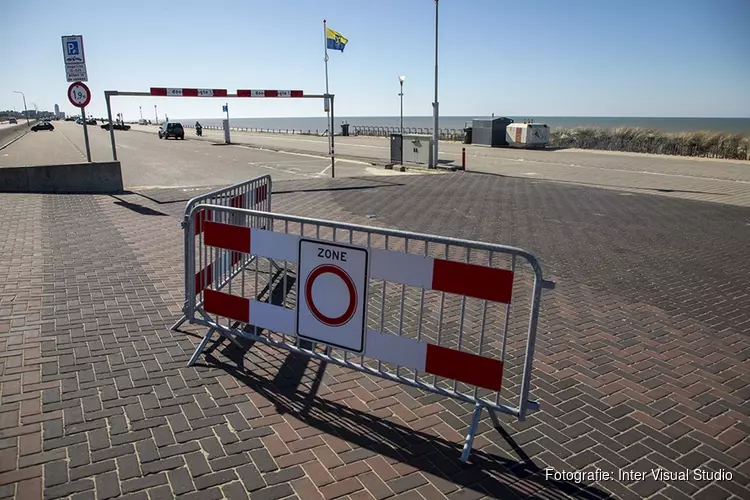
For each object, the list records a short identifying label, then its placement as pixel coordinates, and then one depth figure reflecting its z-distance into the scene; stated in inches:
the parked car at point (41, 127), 2817.9
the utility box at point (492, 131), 1423.5
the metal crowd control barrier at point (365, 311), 134.3
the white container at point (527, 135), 1392.7
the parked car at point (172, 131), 1834.4
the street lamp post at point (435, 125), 814.5
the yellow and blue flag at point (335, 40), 847.3
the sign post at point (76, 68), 509.0
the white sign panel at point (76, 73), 510.8
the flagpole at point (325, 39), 817.3
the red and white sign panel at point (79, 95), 507.5
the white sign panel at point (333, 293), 146.3
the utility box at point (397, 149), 911.0
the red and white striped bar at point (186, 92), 537.6
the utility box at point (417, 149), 861.8
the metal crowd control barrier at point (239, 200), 187.2
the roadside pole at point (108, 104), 491.2
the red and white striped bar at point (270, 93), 585.9
